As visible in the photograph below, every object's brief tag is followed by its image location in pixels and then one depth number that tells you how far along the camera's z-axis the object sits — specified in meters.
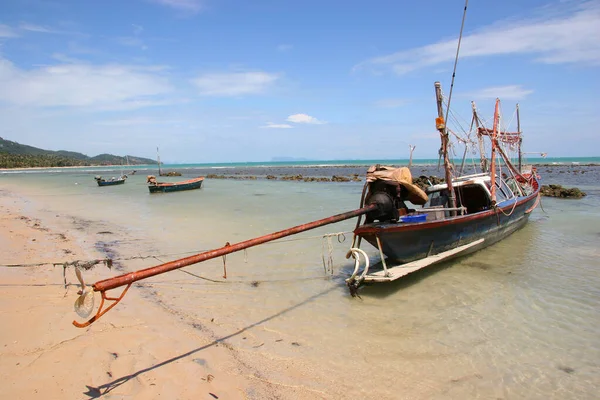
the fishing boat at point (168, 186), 32.34
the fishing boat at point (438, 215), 7.66
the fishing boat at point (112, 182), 40.57
